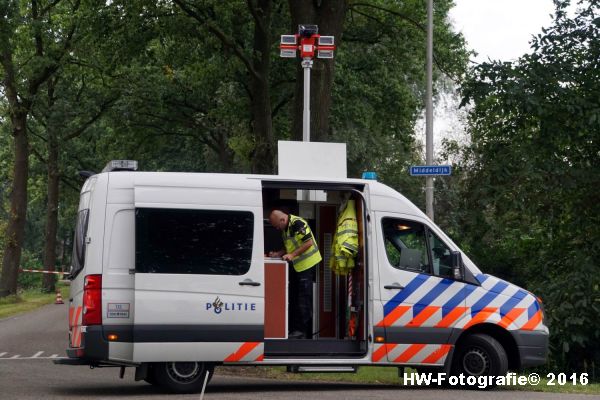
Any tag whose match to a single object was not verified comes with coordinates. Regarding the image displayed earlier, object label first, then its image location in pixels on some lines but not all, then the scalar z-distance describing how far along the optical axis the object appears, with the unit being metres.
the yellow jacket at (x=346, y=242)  12.91
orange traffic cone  42.88
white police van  11.83
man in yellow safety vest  12.79
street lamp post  23.97
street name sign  20.33
